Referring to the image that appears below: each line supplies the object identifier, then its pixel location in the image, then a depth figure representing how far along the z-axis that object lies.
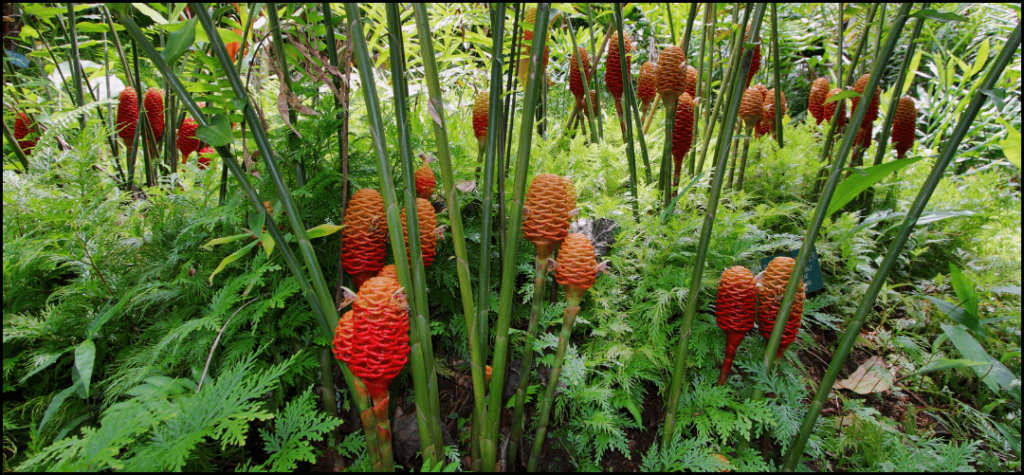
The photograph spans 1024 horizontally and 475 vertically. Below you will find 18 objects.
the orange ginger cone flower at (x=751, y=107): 1.32
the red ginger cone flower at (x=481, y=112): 1.08
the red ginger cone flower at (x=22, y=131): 1.29
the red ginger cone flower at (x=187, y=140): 1.38
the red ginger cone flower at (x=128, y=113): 1.24
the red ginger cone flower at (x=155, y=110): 1.26
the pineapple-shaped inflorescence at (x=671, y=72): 1.13
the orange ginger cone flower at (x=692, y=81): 1.37
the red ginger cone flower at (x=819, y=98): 1.87
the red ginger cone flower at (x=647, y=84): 1.38
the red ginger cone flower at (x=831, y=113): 1.75
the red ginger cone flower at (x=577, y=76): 1.31
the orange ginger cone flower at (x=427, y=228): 0.81
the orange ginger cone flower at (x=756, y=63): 1.38
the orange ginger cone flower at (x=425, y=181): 0.92
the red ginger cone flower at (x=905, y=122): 1.47
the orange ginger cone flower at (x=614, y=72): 1.30
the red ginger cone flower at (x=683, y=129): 1.19
